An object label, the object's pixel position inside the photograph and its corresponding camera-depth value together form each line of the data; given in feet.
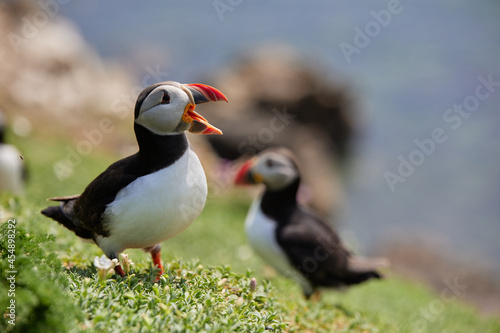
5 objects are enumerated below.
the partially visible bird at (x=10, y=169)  45.65
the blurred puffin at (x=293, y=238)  37.50
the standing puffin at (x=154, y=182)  22.22
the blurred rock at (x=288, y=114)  82.53
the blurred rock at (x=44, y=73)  82.74
